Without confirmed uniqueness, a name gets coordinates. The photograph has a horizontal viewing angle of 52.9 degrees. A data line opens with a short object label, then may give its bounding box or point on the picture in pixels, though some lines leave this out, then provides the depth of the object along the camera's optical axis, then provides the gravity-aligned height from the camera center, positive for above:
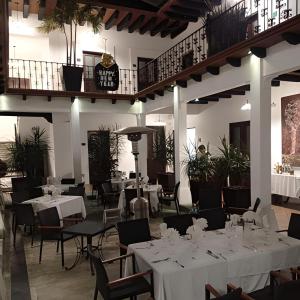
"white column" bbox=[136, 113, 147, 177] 10.81 -0.13
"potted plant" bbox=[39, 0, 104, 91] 8.60 +4.06
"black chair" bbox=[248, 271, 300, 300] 2.03 -0.96
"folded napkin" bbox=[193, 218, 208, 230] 3.32 -0.80
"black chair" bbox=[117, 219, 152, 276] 3.64 -0.98
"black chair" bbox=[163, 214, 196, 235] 3.88 -0.91
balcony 4.68 +2.37
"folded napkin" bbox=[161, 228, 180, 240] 3.16 -0.86
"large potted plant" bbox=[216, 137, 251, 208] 5.93 -0.41
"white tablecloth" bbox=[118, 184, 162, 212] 7.07 -1.07
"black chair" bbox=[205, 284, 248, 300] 1.95 -1.13
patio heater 5.16 -0.01
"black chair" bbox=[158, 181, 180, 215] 7.06 -1.12
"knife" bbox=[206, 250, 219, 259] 2.90 -1.01
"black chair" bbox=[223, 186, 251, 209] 5.71 -0.89
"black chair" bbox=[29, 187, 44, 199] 7.16 -0.92
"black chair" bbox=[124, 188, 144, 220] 6.58 -0.91
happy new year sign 8.84 +2.24
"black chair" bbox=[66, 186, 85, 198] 6.85 -0.85
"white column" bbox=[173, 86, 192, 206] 8.00 +0.34
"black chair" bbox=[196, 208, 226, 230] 4.18 -0.93
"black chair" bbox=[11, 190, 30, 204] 6.46 -0.91
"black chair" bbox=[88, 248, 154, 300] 2.63 -1.24
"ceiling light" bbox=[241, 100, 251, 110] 8.39 +1.21
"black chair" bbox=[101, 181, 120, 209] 7.98 -1.06
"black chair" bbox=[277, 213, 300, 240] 3.63 -0.94
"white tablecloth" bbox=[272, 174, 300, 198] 7.08 -0.86
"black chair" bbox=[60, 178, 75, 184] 8.83 -0.80
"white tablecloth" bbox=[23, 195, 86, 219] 5.76 -0.97
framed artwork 7.63 +0.53
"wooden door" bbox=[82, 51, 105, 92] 11.27 +3.23
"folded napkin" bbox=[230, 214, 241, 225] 3.55 -0.81
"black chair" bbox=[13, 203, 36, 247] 5.34 -1.06
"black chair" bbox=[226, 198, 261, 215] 4.97 -1.05
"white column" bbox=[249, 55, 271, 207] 5.14 +0.33
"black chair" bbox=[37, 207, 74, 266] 4.54 -1.10
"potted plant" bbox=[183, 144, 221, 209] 6.80 -0.47
